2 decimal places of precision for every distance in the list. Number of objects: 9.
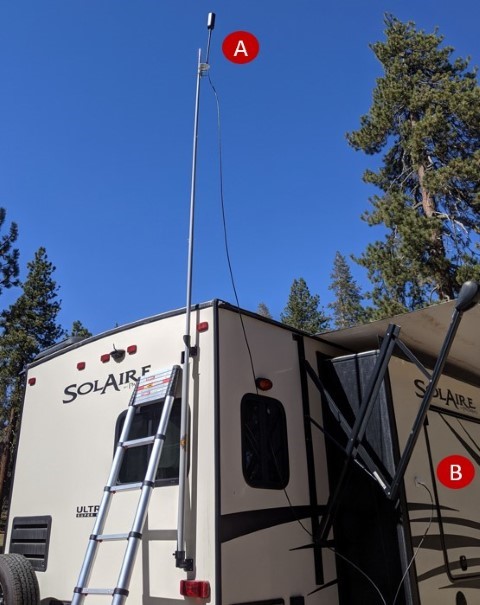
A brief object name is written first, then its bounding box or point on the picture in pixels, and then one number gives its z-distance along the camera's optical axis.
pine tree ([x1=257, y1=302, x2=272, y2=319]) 50.65
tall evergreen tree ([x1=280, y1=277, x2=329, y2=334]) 32.88
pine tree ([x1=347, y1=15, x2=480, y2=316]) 16.73
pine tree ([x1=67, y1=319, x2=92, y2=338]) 29.37
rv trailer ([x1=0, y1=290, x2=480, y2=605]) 3.70
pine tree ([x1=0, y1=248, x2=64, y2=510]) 26.14
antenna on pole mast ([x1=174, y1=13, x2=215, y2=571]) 3.52
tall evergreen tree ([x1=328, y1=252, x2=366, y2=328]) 42.28
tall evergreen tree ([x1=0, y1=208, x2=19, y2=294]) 22.50
